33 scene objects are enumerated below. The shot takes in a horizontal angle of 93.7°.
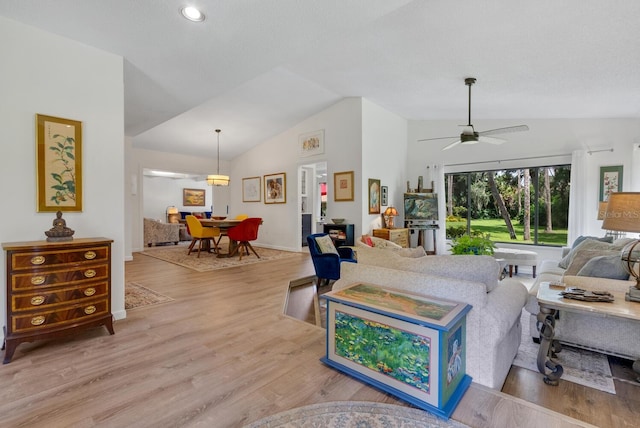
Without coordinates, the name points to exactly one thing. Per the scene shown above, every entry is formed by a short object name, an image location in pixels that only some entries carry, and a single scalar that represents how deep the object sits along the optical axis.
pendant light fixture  7.15
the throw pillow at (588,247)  3.45
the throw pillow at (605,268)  2.61
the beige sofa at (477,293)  1.87
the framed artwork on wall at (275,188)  7.62
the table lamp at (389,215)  6.28
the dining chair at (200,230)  6.64
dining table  6.52
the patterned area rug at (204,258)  5.71
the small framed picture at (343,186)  6.12
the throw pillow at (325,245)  4.21
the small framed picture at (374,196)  6.13
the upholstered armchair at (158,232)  8.25
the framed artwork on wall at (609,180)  4.88
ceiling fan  4.05
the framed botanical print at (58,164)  2.59
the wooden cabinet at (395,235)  5.95
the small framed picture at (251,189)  8.39
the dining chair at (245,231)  6.34
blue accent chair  4.11
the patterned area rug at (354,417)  1.57
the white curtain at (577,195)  5.04
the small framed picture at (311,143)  6.70
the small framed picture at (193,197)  12.71
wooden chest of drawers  2.21
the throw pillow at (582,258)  3.04
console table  1.79
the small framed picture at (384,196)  6.45
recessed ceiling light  2.31
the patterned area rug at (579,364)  1.98
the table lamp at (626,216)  2.01
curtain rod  5.49
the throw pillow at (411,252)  2.64
